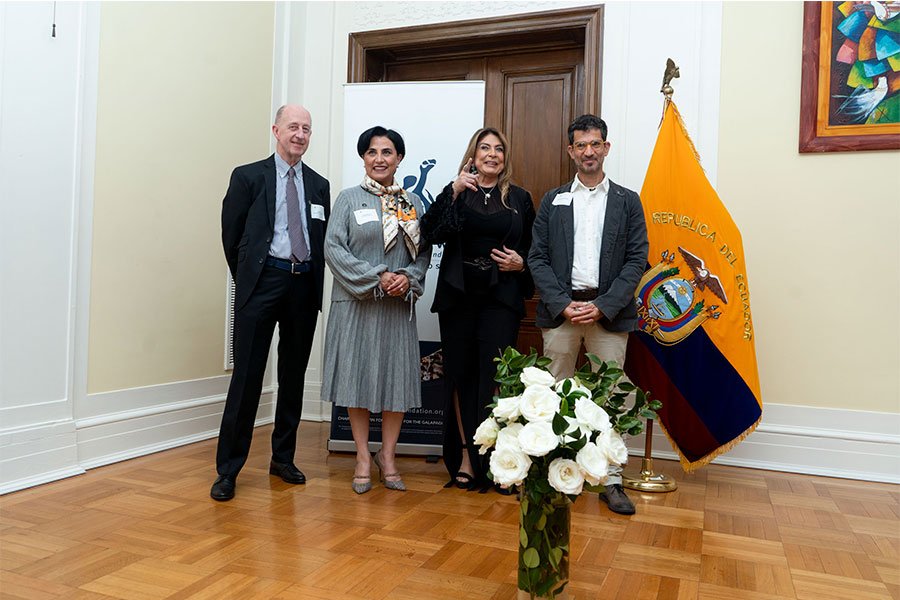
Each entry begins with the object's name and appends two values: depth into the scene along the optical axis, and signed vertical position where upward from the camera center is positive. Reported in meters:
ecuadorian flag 3.16 -0.08
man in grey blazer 2.86 +0.19
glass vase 1.65 -0.59
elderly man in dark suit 2.88 +0.07
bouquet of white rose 1.52 -0.31
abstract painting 3.43 +1.19
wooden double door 4.13 +1.46
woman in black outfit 2.97 +0.11
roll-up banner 3.65 +0.82
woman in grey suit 2.92 -0.01
